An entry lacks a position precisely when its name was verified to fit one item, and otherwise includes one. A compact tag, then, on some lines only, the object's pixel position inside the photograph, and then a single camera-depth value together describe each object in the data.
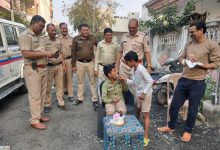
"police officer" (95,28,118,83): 3.16
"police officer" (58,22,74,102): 3.62
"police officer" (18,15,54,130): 2.51
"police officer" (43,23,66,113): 3.20
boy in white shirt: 2.23
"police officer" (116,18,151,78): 2.85
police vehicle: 3.27
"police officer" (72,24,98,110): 3.36
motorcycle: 3.54
